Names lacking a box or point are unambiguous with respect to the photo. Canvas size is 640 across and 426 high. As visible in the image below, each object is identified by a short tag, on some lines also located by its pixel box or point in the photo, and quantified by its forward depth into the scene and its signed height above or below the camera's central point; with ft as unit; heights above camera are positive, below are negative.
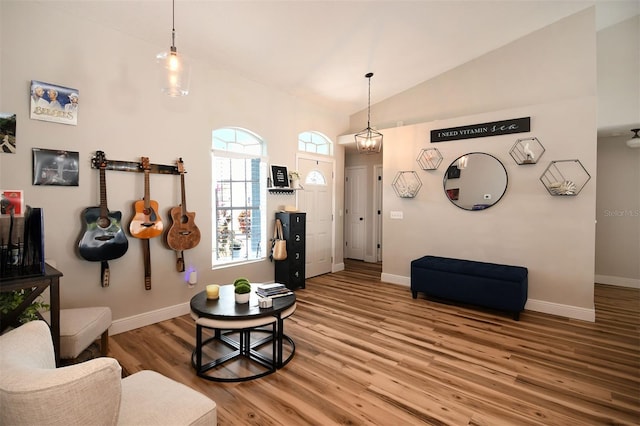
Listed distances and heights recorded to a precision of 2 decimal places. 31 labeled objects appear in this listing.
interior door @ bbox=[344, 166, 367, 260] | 24.06 -0.26
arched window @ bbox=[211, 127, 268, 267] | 13.99 +0.58
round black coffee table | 8.01 -4.05
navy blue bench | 12.09 -3.14
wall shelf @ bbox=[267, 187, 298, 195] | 15.80 +0.92
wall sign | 13.42 +3.63
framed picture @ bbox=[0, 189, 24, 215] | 7.10 +0.14
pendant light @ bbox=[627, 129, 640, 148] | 15.49 +3.35
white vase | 8.79 -2.55
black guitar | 9.73 -0.84
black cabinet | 15.69 -2.31
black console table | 5.32 -1.54
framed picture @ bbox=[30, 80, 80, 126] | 9.00 +3.16
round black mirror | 14.10 +1.27
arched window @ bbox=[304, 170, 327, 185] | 18.28 +1.78
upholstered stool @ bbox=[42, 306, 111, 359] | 7.48 -3.11
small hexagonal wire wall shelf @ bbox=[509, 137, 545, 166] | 13.06 +2.45
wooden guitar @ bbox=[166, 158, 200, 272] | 11.80 -0.84
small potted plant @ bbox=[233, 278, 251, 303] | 8.80 -2.39
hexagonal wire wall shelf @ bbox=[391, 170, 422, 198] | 16.51 +1.29
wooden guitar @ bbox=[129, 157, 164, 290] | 10.83 -0.51
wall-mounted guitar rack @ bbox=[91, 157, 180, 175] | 10.32 +1.45
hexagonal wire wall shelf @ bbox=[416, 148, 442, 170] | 15.80 +2.55
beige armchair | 2.86 -1.80
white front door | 18.04 -0.02
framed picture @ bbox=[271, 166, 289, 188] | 15.62 +1.61
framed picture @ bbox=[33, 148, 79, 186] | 9.06 +1.23
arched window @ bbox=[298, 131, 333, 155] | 17.98 +3.95
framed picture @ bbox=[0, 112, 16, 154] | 8.50 +2.09
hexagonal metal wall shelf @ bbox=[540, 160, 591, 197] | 12.21 +1.23
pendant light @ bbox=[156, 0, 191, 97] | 7.61 +3.40
